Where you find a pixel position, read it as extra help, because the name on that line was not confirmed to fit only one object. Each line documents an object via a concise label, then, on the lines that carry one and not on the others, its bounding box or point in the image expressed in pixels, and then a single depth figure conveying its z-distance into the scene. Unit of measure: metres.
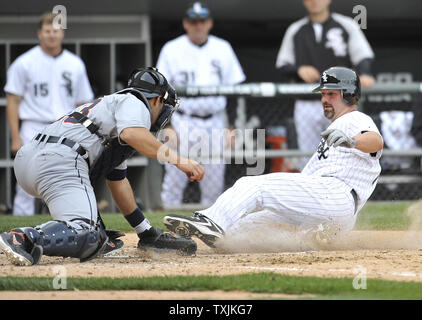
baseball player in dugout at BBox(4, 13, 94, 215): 18.02
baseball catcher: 9.91
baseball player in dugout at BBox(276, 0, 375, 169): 18.70
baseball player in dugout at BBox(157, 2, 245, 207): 18.64
